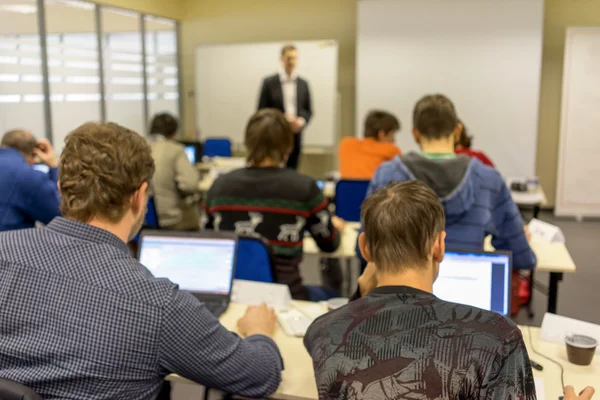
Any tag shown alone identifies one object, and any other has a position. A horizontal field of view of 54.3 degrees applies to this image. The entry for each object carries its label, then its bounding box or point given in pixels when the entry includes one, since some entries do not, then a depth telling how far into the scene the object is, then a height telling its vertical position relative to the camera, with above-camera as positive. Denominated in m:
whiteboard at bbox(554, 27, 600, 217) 6.50 -0.09
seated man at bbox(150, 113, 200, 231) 4.27 -0.43
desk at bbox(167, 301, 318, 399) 1.59 -0.73
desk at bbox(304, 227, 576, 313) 2.85 -0.69
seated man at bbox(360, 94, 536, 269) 2.29 -0.25
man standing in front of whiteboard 5.96 +0.24
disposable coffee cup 1.71 -0.67
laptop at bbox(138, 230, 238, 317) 2.15 -0.52
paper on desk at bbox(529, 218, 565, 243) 3.10 -0.59
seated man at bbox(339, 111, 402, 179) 4.28 -0.20
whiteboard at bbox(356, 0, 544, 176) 6.52 +0.63
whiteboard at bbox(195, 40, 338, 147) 7.32 +0.47
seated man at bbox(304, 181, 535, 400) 1.10 -0.41
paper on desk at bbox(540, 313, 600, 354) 1.83 -0.66
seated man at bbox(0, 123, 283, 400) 1.18 -0.38
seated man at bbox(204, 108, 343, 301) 2.54 -0.35
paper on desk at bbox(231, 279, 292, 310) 2.21 -0.67
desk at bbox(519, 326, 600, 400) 1.61 -0.72
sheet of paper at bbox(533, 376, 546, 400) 1.54 -0.72
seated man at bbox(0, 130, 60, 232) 2.92 -0.35
